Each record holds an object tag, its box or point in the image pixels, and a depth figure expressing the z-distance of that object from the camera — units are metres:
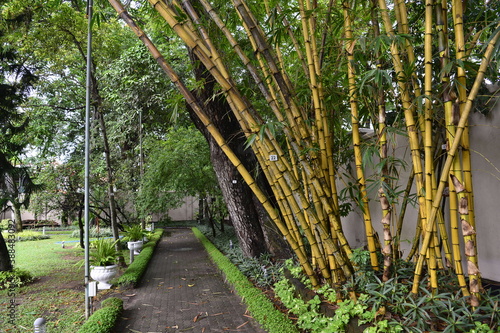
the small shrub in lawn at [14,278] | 5.55
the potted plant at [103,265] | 5.29
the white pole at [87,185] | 4.05
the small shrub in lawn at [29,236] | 12.74
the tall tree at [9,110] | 6.19
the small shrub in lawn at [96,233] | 13.18
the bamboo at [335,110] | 2.16
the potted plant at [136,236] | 8.47
